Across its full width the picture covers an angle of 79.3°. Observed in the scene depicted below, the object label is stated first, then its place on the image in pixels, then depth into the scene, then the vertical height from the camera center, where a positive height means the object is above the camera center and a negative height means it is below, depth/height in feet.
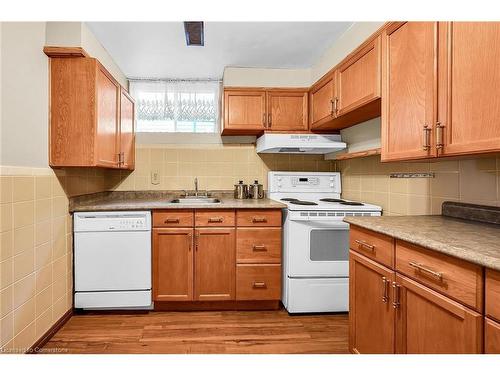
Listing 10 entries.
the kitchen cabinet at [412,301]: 2.99 -1.41
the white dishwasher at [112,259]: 7.68 -1.93
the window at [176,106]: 10.85 +2.86
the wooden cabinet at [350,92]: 6.26 +2.31
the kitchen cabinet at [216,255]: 8.02 -1.90
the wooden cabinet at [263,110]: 9.71 +2.41
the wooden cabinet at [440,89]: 3.62 +1.38
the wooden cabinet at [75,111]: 6.79 +1.66
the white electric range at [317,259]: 7.72 -1.91
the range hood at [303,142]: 9.36 +1.35
